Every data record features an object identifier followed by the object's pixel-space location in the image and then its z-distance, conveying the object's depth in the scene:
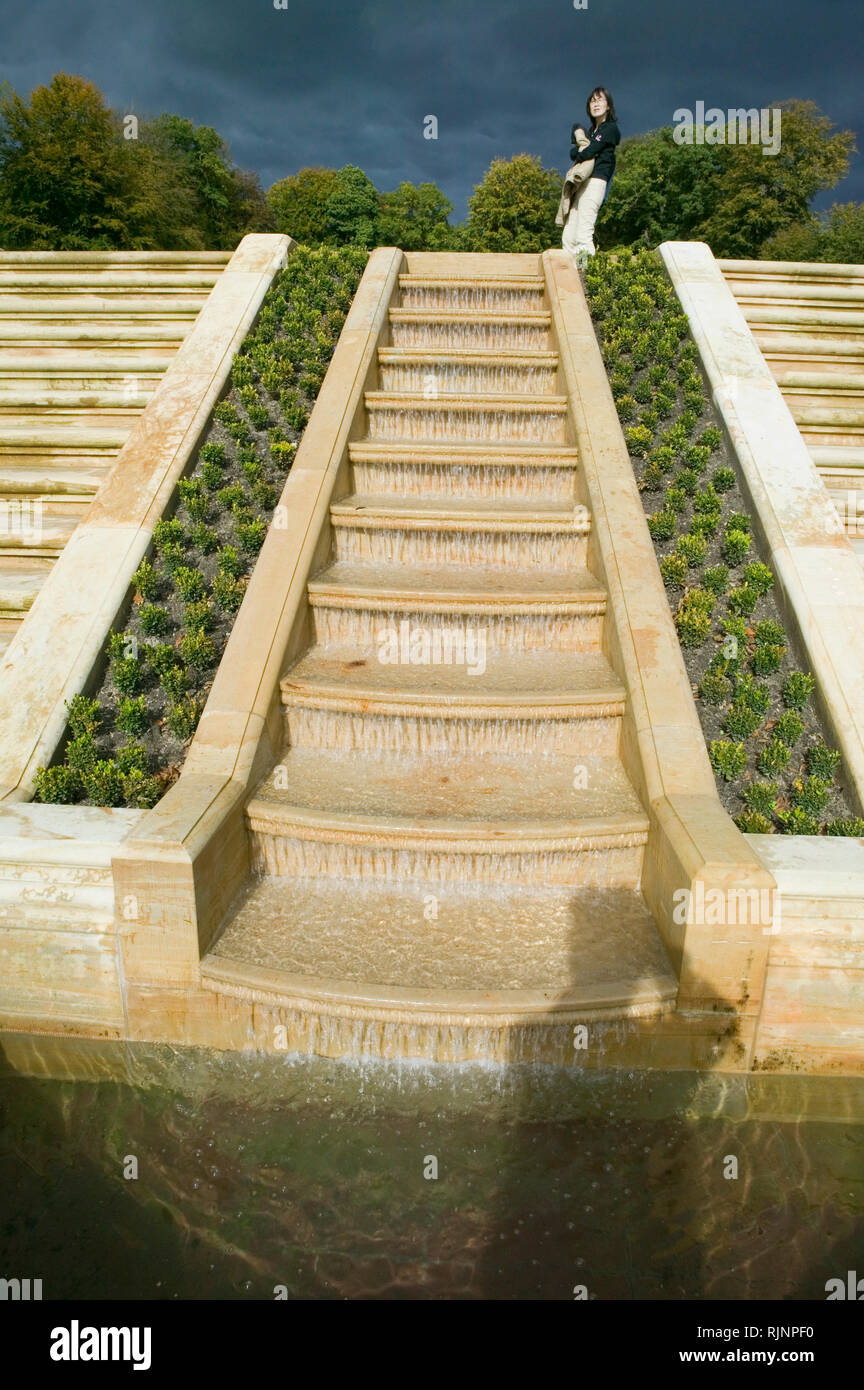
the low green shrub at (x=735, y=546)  6.88
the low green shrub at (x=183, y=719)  5.73
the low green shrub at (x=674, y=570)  6.70
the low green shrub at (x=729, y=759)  5.41
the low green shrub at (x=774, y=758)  5.43
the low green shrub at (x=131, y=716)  5.66
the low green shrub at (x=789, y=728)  5.61
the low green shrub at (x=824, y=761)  5.47
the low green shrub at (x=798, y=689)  5.79
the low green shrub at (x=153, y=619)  6.23
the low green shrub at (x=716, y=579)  6.60
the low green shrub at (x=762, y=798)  5.20
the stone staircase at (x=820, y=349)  8.66
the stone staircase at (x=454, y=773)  4.50
